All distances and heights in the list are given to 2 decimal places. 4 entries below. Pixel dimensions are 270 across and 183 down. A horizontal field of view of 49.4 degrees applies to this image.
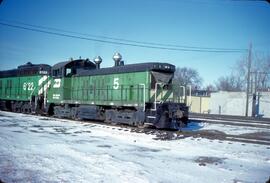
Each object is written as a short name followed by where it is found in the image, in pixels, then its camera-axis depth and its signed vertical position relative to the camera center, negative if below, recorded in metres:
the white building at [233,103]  42.97 -0.62
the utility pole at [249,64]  36.75 +4.57
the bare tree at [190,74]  99.19 +8.28
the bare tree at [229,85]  69.50 +3.89
